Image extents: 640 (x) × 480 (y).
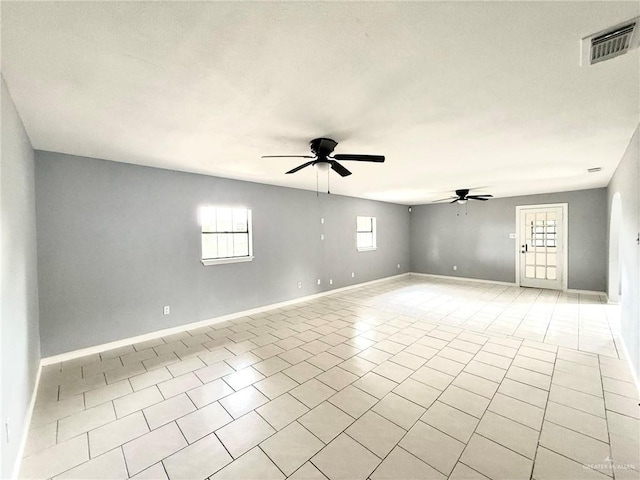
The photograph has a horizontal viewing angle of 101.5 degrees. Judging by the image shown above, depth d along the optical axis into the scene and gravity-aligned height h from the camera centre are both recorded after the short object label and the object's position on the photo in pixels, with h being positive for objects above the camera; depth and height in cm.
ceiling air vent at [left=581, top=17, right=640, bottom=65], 125 +97
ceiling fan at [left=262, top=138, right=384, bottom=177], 252 +80
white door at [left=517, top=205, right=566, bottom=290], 645 -36
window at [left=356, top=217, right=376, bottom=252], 739 +4
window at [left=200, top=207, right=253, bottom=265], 449 +3
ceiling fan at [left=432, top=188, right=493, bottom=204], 574 +84
